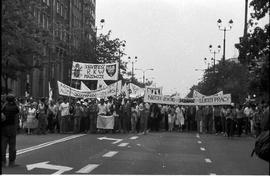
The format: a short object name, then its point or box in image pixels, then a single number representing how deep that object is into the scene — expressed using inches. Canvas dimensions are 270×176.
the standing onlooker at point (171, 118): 1487.5
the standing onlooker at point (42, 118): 1246.9
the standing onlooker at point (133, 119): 1362.8
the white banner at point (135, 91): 2112.1
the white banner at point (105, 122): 1291.8
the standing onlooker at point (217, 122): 1378.8
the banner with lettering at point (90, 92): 1466.5
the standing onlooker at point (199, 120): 1444.4
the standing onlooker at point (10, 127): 605.3
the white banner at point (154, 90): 1576.0
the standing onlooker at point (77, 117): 1286.9
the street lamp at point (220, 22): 2010.8
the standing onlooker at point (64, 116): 1272.1
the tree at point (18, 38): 1333.7
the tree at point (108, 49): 2561.5
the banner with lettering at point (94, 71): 1536.7
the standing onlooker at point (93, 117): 1291.3
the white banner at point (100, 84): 1623.0
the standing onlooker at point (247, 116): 1322.6
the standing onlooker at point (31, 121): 1229.7
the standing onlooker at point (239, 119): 1275.8
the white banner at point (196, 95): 1646.4
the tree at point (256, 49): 595.9
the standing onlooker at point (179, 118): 1498.5
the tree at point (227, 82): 1973.2
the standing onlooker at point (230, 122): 1211.9
